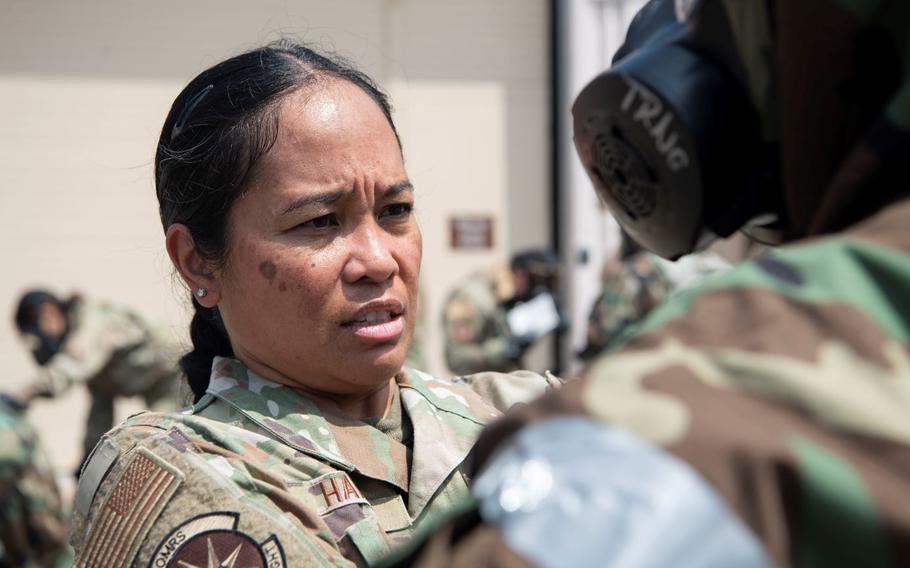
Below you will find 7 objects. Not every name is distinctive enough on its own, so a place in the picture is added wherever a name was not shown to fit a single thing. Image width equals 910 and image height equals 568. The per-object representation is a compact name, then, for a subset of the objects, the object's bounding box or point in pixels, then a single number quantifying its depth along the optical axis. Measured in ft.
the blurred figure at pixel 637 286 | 19.47
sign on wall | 31.12
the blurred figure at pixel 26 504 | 16.26
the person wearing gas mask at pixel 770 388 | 1.82
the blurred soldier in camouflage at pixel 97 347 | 22.66
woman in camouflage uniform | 4.56
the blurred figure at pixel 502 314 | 24.68
